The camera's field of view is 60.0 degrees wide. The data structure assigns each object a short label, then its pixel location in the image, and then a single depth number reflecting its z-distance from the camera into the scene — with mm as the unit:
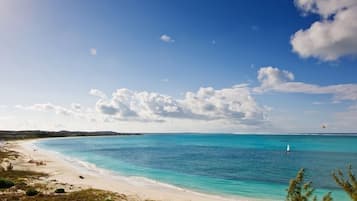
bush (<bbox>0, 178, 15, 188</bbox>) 28883
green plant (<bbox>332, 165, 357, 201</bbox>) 9712
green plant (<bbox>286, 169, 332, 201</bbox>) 11016
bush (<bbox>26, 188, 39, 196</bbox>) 25766
